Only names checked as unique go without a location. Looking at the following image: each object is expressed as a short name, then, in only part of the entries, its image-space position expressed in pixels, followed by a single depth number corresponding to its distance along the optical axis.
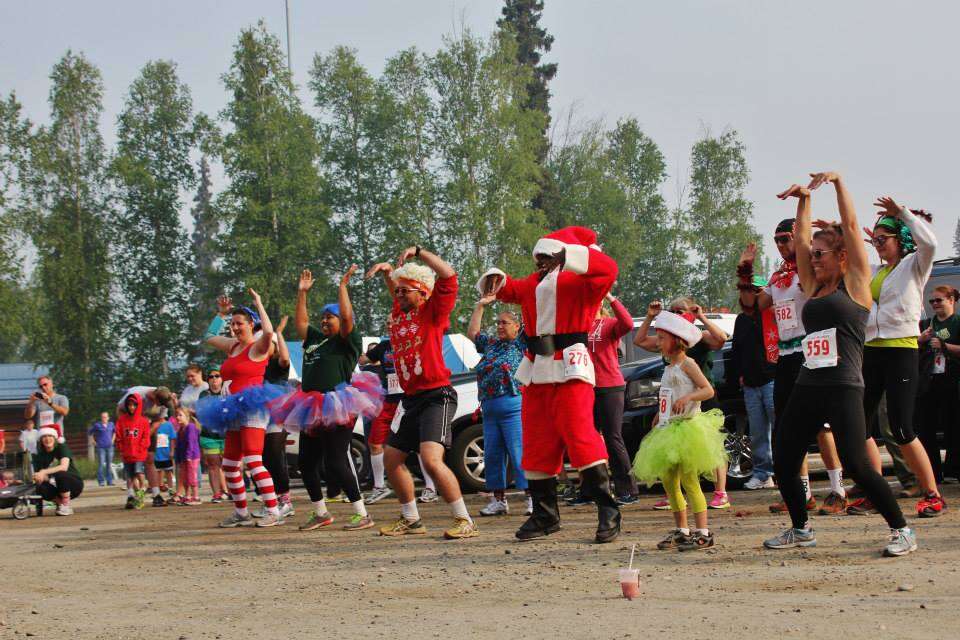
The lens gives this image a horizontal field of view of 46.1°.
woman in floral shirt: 10.12
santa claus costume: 7.65
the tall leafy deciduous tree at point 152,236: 44.53
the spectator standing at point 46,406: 14.82
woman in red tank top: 10.11
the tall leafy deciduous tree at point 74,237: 42.84
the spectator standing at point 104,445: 26.80
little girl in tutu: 7.12
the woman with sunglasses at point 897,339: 7.73
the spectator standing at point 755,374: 10.41
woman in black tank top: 6.34
